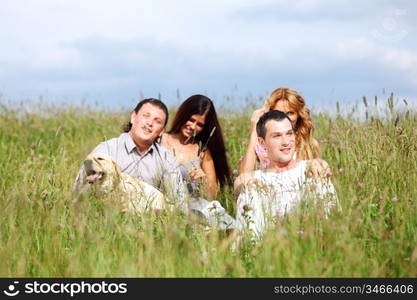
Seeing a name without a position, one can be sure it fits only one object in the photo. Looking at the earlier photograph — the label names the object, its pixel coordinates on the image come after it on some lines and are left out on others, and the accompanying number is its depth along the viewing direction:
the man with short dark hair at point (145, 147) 5.63
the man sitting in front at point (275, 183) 4.00
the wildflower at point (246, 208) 3.93
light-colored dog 4.48
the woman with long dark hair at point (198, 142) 6.59
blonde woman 6.05
